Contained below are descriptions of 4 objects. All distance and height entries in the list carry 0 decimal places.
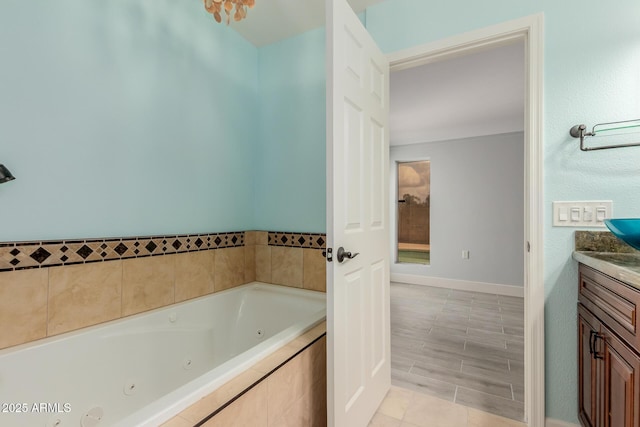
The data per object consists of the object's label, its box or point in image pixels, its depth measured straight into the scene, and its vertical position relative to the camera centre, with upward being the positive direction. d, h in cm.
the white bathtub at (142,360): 109 -70
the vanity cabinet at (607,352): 96 -53
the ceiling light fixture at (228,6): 128 +92
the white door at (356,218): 123 -2
